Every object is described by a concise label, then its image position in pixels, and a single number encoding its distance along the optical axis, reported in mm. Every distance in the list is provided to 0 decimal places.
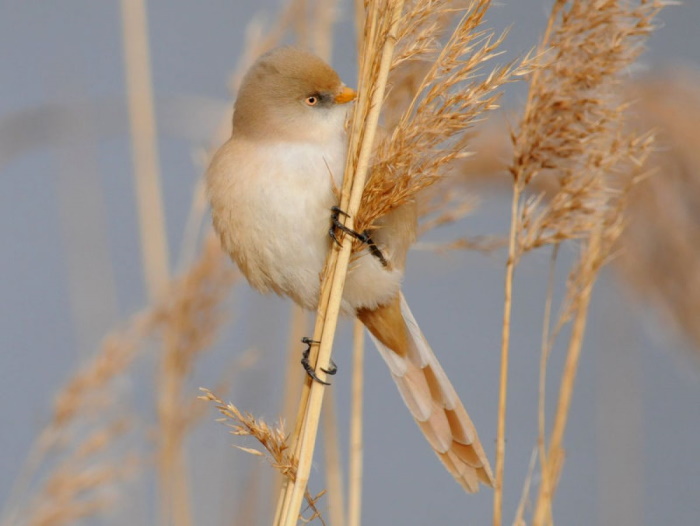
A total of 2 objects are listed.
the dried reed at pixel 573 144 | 3526
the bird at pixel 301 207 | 3545
